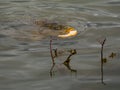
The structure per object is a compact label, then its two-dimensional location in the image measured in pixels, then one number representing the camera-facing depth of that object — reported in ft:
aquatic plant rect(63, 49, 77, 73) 24.80
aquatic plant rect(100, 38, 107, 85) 25.57
